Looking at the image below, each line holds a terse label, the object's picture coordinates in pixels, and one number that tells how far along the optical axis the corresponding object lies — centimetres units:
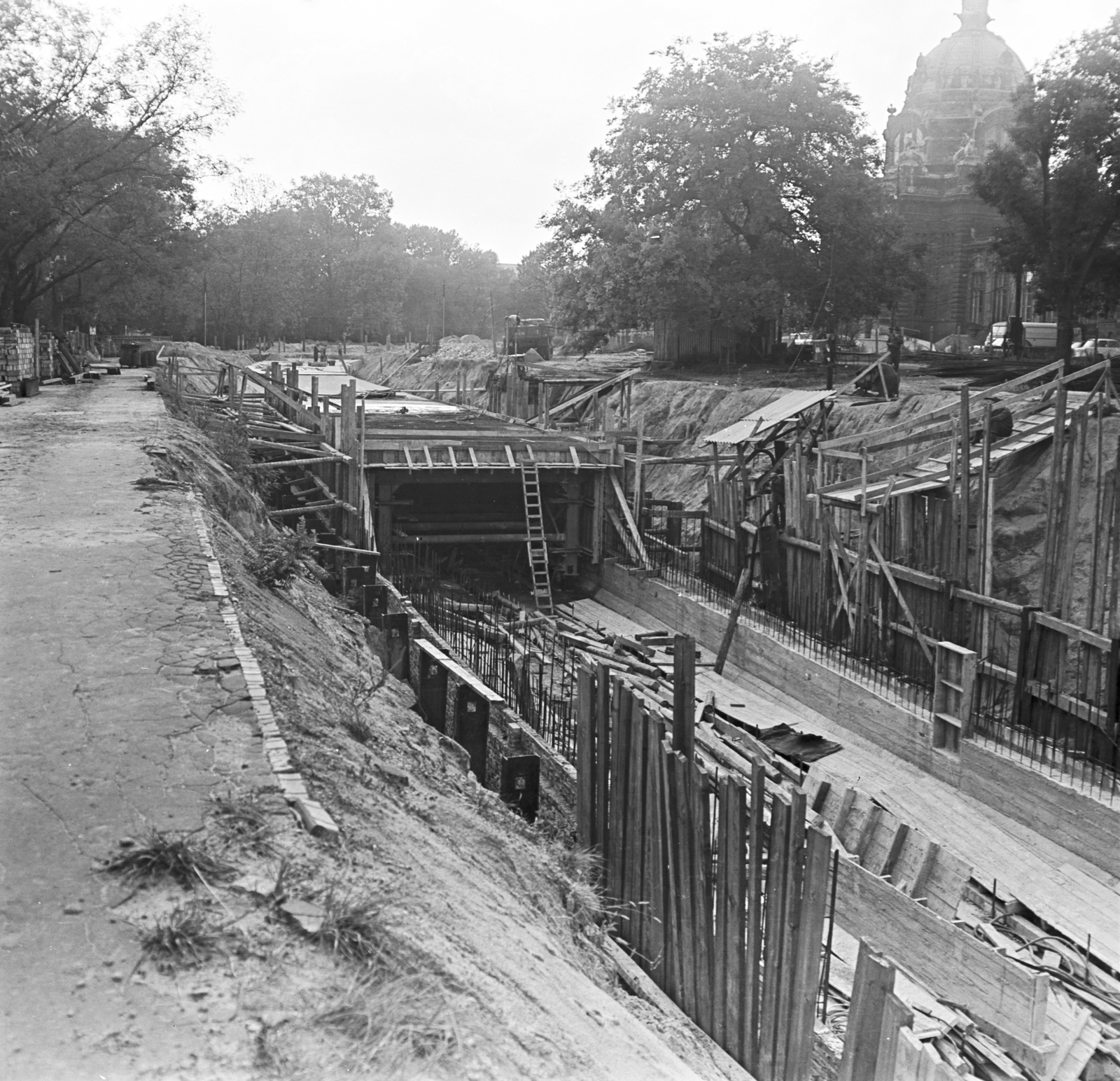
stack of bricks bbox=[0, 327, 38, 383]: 3141
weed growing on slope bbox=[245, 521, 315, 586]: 1183
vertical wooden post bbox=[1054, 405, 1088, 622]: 1514
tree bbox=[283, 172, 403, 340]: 8906
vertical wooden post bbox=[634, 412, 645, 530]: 2602
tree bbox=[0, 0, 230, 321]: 3303
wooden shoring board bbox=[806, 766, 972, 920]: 1158
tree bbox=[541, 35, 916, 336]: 3891
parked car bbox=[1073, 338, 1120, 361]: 3544
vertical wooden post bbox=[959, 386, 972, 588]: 1636
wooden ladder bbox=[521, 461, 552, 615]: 2544
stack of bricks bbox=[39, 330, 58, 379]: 3775
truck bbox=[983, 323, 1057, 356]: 4425
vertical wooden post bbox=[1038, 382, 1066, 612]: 1543
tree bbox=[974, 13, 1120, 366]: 3097
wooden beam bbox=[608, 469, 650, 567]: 2544
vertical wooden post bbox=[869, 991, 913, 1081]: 695
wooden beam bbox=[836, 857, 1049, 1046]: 946
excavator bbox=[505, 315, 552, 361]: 5769
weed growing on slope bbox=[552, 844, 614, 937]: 800
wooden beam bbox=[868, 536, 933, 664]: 1648
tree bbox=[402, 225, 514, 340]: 9956
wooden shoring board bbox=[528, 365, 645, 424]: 3578
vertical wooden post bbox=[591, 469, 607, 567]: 2694
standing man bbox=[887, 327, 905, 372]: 3497
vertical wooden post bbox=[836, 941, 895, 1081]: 699
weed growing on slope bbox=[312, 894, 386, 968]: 448
